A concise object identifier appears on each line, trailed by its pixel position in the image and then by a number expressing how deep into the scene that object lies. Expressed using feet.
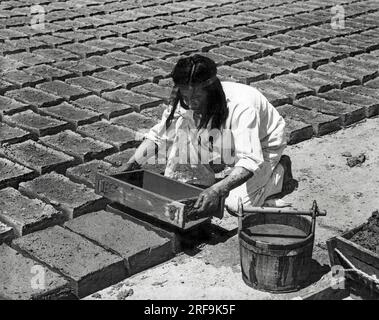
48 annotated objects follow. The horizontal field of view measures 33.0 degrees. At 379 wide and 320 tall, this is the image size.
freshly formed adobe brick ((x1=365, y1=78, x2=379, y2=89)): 22.21
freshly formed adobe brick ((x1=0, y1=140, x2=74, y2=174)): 15.74
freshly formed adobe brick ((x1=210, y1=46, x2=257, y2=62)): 23.94
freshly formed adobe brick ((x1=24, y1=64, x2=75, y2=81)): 21.48
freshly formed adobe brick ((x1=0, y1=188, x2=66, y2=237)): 13.29
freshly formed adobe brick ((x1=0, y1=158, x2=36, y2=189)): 14.99
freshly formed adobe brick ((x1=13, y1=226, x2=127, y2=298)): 11.71
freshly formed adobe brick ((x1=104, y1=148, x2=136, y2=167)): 16.06
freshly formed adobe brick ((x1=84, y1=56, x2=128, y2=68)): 22.81
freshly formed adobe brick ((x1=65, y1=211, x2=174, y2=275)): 12.47
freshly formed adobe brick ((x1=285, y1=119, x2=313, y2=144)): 18.13
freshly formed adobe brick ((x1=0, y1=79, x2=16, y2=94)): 20.37
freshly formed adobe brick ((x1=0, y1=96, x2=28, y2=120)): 18.71
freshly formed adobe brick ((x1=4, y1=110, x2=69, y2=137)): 17.63
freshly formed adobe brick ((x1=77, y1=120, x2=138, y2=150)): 17.13
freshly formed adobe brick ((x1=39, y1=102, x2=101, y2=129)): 18.26
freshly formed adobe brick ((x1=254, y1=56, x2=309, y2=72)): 23.17
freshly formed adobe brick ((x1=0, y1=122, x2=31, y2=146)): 17.02
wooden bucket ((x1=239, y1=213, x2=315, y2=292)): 11.16
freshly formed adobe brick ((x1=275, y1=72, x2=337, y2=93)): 21.57
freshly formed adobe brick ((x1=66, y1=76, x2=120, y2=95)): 20.56
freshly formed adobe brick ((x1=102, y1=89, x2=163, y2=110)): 19.58
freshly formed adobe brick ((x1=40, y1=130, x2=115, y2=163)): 16.43
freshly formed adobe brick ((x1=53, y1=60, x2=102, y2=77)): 22.02
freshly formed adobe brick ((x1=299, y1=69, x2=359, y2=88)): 22.02
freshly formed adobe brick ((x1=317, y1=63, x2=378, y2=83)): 22.63
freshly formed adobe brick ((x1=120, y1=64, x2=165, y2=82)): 21.67
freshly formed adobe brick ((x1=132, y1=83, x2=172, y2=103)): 20.21
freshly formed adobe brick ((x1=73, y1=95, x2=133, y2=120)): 18.89
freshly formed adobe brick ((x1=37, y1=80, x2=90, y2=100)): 20.01
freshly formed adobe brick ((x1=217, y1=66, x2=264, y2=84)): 21.56
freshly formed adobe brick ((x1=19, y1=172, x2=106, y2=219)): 14.11
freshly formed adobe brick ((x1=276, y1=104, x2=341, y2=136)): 18.84
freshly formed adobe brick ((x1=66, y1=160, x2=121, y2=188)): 15.19
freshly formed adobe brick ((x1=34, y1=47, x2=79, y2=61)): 23.38
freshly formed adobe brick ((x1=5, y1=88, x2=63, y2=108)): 19.33
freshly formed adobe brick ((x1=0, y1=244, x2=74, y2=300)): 11.09
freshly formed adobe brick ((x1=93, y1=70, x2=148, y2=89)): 21.06
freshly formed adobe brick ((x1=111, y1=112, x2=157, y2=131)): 18.17
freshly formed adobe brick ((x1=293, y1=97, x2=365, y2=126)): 19.54
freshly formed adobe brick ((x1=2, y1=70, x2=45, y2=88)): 20.76
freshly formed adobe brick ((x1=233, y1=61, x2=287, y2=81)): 22.29
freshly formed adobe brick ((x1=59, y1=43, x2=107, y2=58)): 23.85
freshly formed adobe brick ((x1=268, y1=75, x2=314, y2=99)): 20.89
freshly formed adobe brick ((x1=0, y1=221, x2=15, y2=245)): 12.84
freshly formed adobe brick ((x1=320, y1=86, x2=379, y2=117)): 20.26
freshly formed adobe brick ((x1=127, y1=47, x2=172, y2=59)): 23.86
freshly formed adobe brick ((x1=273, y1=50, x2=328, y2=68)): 23.77
